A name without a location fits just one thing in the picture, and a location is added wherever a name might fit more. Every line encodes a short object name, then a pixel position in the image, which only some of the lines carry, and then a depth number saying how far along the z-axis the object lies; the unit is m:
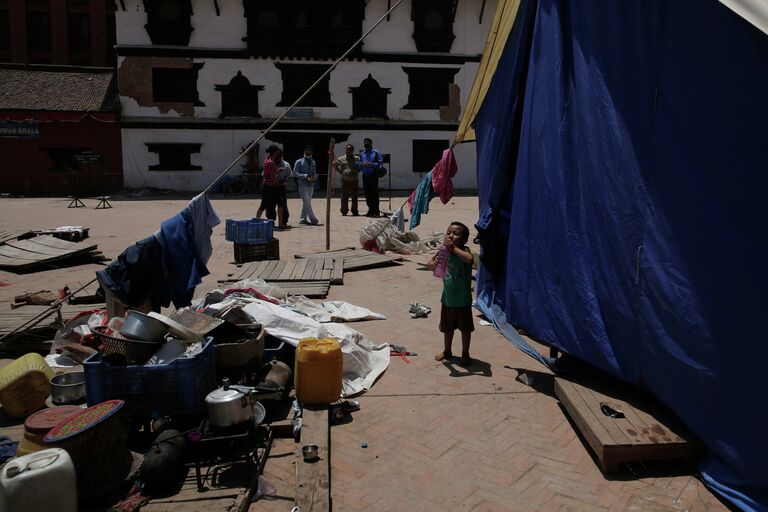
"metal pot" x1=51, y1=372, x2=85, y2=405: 4.25
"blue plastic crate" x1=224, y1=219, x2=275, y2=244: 9.84
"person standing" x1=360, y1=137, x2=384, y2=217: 16.11
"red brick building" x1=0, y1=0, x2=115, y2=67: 34.78
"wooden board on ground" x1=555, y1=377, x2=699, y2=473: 3.63
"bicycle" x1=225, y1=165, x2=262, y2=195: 24.41
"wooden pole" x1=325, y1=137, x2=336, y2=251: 10.87
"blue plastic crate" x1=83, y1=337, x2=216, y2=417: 3.84
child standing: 5.39
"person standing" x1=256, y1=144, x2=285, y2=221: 13.26
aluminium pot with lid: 3.65
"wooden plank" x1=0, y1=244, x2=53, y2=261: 9.34
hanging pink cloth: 8.80
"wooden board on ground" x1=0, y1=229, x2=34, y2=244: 10.25
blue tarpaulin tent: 3.28
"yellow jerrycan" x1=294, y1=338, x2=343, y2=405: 4.40
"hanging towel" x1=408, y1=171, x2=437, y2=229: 9.41
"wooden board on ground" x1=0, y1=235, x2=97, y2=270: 9.21
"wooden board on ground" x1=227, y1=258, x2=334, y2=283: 8.30
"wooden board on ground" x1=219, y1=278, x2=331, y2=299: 7.63
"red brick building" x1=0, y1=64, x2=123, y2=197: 24.80
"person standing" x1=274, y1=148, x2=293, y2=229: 13.34
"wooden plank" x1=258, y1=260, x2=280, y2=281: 8.31
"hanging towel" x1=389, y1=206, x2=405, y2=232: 11.43
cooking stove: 3.62
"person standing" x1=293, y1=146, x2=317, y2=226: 14.63
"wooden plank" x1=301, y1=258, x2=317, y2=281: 8.41
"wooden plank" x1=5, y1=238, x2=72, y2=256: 9.61
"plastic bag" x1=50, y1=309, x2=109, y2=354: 5.28
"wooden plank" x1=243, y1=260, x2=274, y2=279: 8.34
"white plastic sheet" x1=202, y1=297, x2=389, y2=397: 4.99
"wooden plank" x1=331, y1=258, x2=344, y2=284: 8.52
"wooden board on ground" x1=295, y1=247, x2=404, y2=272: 9.58
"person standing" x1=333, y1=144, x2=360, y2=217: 16.06
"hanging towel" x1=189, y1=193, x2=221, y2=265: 5.48
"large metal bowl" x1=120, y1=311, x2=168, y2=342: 4.02
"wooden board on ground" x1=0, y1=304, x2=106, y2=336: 5.66
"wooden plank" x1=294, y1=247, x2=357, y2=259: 10.17
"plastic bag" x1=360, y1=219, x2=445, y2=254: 11.04
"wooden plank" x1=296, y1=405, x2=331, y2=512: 3.31
